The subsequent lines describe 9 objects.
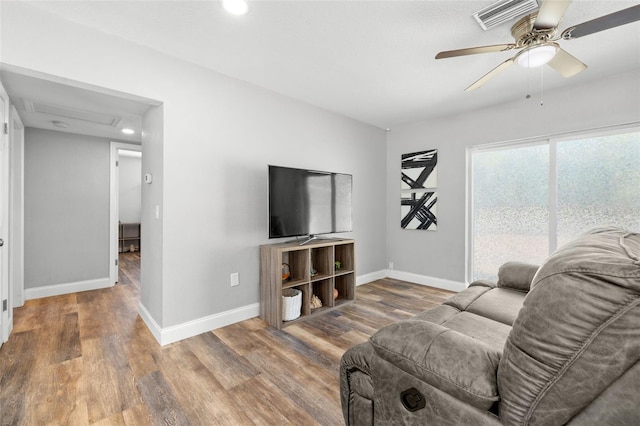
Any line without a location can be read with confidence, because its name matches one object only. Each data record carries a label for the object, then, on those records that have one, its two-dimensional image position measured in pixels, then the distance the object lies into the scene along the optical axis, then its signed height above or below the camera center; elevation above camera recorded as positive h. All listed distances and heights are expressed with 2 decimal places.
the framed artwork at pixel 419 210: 4.08 +0.03
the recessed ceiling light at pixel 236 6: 1.80 +1.33
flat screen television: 2.83 +0.10
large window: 2.80 +0.20
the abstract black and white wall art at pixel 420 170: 4.09 +0.62
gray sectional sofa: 0.70 -0.46
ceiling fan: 1.46 +1.05
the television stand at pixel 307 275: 2.76 -0.70
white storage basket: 2.80 -0.94
